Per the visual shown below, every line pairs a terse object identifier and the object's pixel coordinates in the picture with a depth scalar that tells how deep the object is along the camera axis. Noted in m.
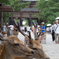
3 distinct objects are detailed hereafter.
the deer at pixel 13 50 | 3.19
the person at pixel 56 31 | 9.52
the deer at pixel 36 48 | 3.85
